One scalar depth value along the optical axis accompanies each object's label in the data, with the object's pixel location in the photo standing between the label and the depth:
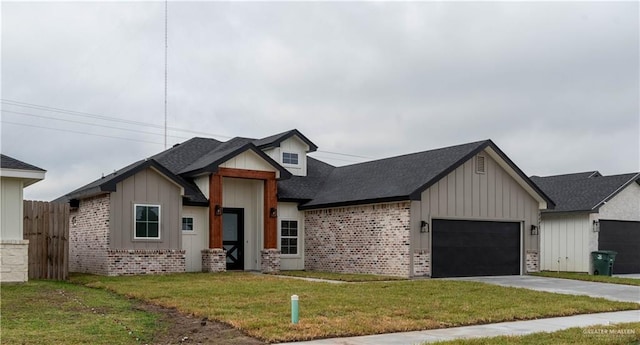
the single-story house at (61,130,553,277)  21.92
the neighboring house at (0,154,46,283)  17.09
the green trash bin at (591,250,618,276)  25.44
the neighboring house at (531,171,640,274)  26.67
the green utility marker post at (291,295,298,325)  10.94
